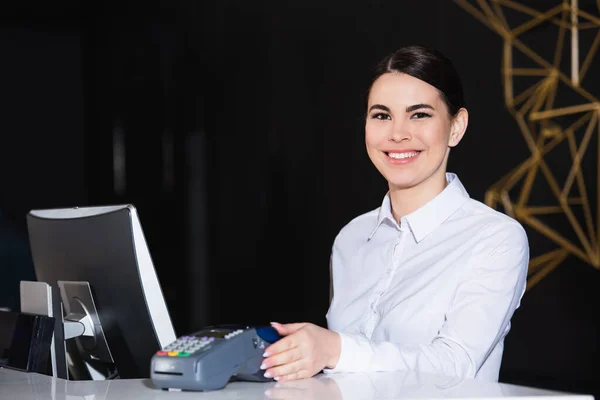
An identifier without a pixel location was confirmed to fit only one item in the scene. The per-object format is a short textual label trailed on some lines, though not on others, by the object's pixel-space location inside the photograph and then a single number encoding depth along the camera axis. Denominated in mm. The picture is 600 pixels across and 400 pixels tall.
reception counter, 1868
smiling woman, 2175
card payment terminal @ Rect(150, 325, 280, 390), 1895
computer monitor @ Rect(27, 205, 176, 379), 2150
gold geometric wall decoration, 3208
